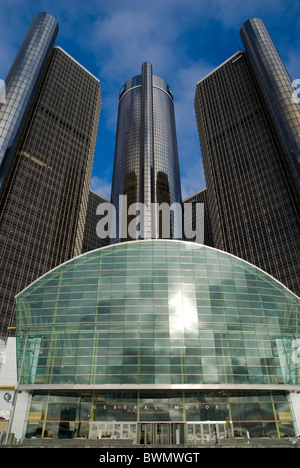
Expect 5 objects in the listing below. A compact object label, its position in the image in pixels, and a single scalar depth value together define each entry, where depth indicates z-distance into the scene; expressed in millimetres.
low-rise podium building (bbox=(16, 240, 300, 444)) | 37188
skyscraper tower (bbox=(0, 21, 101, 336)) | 104062
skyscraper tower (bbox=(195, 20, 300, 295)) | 111938
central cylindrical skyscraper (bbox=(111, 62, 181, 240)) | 177375
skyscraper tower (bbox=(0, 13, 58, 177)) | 111188
